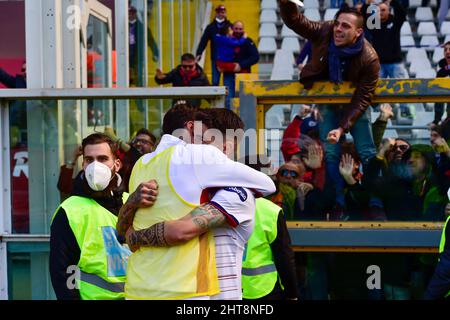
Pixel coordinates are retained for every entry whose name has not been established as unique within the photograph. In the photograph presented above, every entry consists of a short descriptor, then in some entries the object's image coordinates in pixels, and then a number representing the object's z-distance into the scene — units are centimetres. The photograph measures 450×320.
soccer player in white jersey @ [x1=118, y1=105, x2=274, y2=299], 410
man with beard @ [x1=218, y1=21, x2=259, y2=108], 1230
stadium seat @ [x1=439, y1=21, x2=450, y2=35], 1638
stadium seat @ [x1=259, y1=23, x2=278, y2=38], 1678
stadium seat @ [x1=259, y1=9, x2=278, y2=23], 1717
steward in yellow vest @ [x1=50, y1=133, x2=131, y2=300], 517
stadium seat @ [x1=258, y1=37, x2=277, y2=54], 1638
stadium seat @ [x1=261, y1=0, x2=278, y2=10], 1762
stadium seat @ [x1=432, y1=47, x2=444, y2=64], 1564
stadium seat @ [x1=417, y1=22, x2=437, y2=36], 1656
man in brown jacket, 648
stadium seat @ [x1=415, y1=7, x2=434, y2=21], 1709
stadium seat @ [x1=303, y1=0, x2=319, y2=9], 1712
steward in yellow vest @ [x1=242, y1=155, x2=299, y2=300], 568
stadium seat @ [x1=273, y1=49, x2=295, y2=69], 1531
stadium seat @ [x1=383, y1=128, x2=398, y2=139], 662
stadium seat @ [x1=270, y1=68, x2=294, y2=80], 1437
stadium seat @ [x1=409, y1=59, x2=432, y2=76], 1505
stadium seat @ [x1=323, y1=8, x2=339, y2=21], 1625
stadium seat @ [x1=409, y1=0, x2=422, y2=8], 1753
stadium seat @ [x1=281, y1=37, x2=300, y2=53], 1617
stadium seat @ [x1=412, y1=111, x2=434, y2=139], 661
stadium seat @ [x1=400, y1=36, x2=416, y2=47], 1636
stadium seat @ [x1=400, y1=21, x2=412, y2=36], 1672
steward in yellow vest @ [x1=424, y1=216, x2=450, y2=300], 540
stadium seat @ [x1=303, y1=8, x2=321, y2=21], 1662
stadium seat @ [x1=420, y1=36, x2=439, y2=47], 1620
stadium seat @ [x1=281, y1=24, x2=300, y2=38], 1678
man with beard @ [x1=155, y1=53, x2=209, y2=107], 1118
